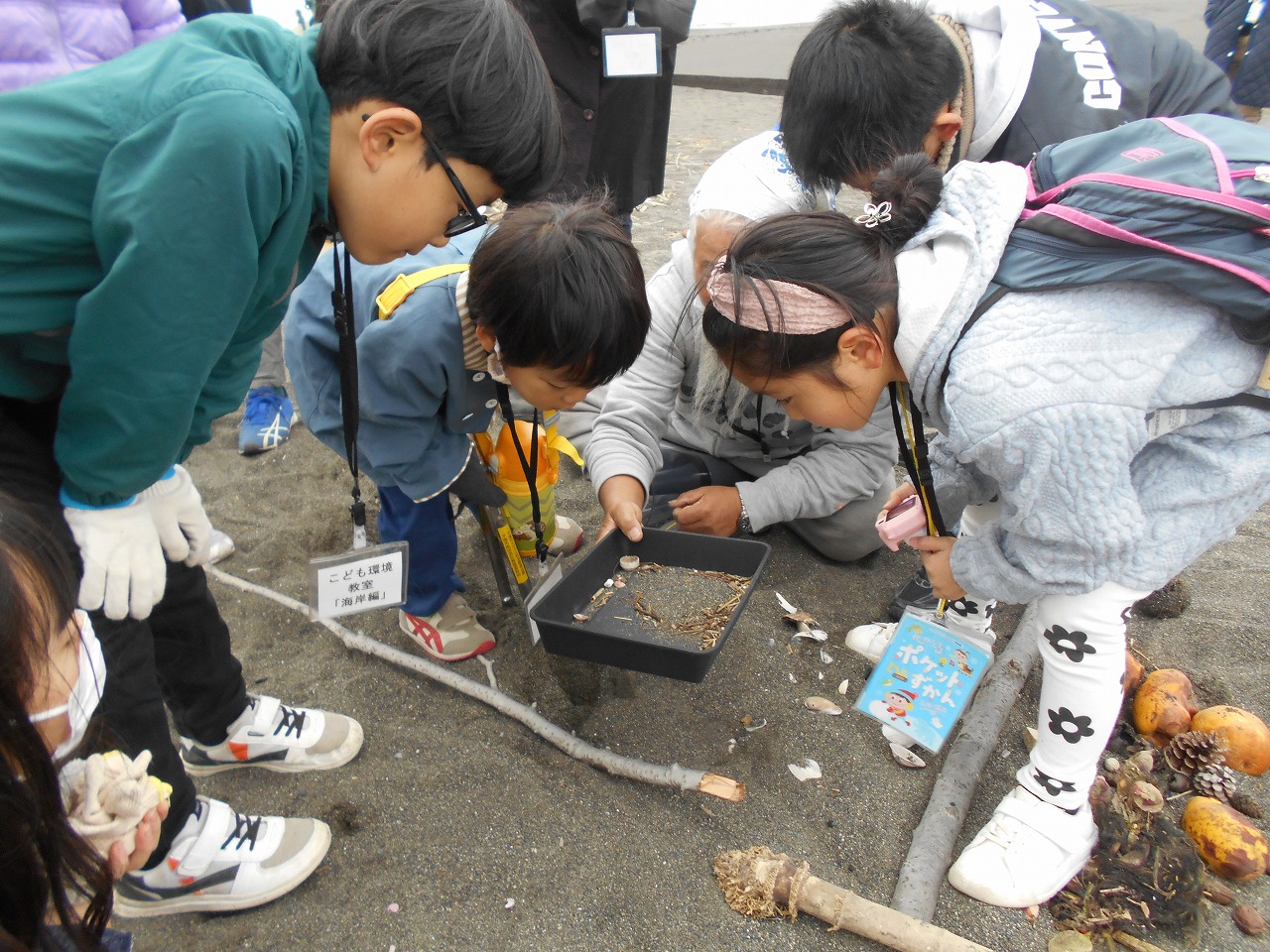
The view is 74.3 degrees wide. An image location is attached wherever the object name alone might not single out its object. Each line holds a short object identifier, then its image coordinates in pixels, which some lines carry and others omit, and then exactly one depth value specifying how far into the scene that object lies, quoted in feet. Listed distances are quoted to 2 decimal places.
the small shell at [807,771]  5.56
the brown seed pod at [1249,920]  4.53
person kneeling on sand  7.07
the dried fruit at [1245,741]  5.32
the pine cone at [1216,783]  5.21
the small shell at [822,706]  6.10
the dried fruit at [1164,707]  5.57
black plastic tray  5.07
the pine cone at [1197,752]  5.29
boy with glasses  2.97
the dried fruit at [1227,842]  4.76
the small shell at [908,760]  5.61
